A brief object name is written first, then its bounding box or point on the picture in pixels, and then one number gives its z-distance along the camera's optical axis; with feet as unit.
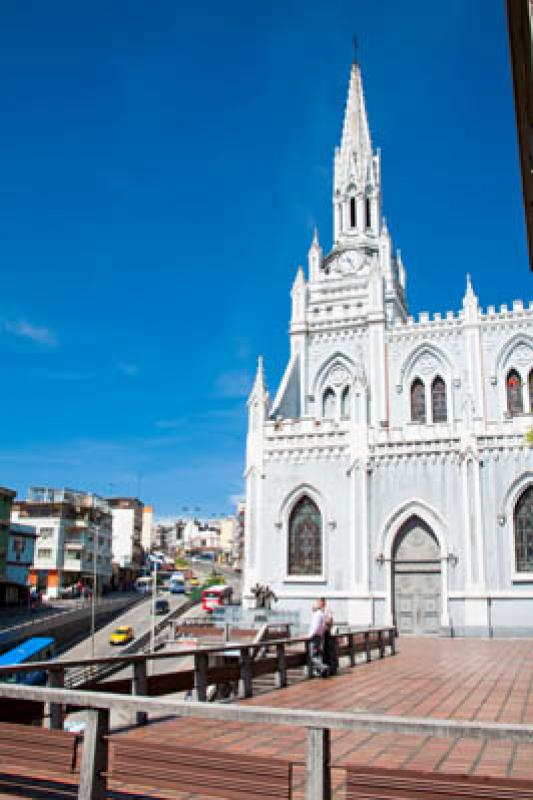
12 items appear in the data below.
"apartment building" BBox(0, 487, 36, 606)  194.39
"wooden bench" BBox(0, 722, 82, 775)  15.51
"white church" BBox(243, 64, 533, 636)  92.02
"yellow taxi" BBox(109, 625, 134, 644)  147.33
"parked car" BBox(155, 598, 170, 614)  189.05
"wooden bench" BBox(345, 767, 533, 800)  12.11
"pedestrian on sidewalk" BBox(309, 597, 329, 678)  43.98
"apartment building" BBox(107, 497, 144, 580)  345.49
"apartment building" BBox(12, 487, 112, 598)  244.83
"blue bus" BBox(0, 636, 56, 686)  87.06
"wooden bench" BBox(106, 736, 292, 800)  13.60
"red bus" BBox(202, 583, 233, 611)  151.65
